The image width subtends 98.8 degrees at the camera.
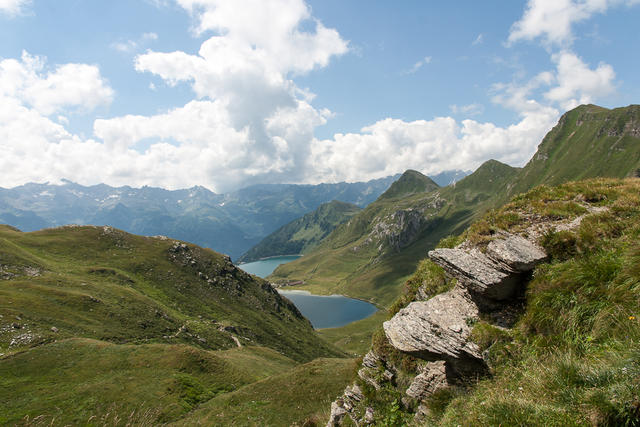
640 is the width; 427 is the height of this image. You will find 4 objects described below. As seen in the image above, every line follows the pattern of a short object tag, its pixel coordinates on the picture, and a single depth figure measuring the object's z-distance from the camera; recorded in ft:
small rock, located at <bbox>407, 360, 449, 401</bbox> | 41.55
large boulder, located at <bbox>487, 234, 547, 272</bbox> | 38.73
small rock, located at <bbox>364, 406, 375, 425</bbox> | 49.69
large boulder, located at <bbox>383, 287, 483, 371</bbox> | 38.27
